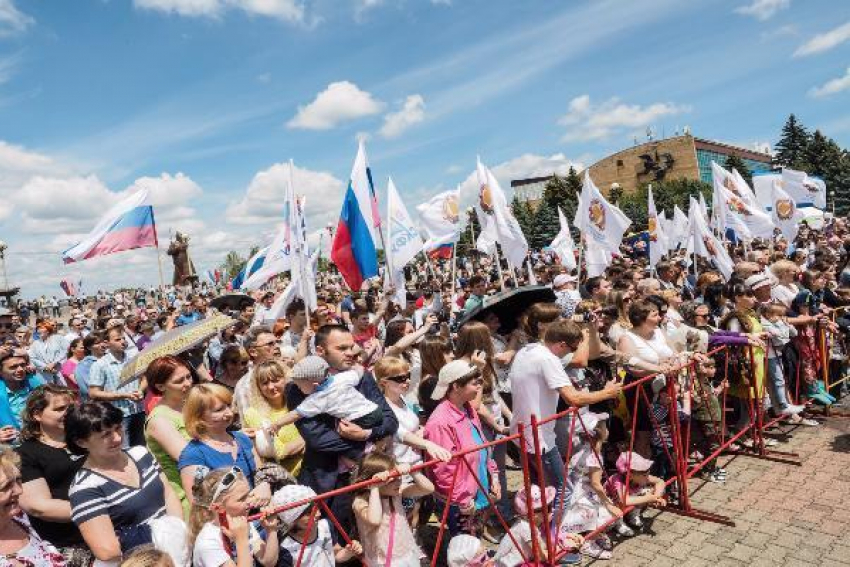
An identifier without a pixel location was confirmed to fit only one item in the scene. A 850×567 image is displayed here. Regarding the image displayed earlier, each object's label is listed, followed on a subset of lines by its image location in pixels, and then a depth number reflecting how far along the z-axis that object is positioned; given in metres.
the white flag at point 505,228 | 10.10
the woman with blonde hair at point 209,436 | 3.30
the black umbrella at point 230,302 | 11.49
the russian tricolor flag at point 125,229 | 9.52
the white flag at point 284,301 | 8.26
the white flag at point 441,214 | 11.46
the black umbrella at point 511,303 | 5.89
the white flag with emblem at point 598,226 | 10.90
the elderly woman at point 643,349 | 5.25
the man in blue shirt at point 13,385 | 5.77
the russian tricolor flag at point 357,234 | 7.89
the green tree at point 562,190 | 62.25
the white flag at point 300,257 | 7.68
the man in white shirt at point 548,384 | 4.30
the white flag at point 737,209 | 14.08
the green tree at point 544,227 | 55.03
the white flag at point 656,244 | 14.60
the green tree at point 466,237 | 39.88
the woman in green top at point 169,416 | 3.58
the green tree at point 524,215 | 58.57
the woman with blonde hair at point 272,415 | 3.87
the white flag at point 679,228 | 20.31
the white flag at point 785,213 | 15.90
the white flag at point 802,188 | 16.66
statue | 27.81
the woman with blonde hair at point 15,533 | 2.60
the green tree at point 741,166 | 68.18
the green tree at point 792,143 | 80.19
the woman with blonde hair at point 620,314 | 5.68
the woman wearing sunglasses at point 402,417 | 4.05
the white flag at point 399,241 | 8.37
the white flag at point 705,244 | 12.16
